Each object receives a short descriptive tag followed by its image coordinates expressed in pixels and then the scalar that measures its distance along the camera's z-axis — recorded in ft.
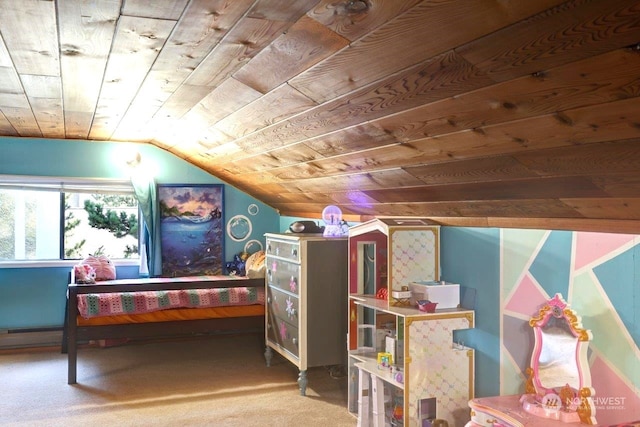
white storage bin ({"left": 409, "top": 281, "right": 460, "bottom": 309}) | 10.89
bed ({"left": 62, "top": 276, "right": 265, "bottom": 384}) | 15.56
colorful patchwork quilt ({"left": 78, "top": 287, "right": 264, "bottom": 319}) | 15.61
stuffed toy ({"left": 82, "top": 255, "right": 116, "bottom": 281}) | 18.78
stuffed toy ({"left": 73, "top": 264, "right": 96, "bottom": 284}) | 16.62
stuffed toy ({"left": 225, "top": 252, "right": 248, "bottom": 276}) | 20.22
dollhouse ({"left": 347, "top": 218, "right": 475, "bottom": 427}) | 10.45
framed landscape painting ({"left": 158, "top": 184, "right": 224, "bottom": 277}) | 20.08
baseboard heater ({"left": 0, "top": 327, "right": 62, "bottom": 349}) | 18.43
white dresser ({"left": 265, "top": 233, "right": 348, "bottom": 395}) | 14.35
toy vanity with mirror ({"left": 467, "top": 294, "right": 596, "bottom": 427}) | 7.86
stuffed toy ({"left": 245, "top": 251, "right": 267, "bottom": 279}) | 17.33
